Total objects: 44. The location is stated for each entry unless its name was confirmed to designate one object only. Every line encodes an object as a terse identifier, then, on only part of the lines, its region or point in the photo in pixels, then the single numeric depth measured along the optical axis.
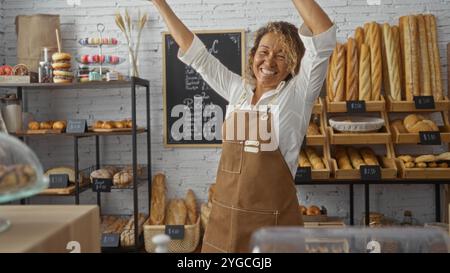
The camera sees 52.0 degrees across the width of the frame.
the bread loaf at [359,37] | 3.47
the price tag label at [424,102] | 3.23
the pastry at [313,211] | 3.40
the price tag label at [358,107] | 3.24
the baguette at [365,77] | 3.31
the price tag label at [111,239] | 3.46
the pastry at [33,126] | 3.54
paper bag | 3.73
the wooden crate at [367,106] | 3.26
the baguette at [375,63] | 3.31
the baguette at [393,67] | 3.36
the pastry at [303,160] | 3.25
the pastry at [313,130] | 3.33
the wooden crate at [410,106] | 3.26
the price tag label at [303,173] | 3.15
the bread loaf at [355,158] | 3.24
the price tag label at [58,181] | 3.48
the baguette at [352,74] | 3.34
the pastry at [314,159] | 3.23
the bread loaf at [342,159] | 3.24
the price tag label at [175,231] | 3.46
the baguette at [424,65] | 3.35
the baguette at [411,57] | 3.33
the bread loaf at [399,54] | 3.43
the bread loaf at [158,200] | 3.61
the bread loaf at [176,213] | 3.58
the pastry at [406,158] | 3.25
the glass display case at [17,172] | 0.84
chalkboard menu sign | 3.82
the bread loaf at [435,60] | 3.35
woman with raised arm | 1.94
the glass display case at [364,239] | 0.82
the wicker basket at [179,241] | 3.49
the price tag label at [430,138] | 3.17
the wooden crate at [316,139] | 3.26
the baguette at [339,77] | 3.35
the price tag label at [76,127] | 3.46
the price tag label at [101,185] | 3.50
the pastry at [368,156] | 3.24
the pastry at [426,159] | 3.20
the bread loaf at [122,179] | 3.53
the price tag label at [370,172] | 3.14
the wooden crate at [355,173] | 3.18
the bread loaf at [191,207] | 3.65
